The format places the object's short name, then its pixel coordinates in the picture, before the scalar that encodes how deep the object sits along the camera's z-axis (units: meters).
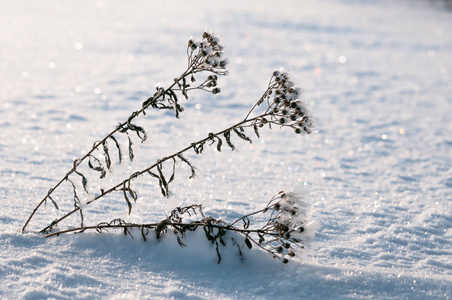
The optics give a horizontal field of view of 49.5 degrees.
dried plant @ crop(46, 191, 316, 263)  2.34
